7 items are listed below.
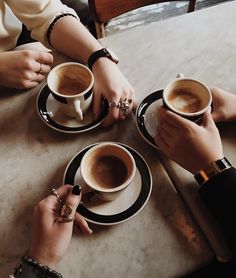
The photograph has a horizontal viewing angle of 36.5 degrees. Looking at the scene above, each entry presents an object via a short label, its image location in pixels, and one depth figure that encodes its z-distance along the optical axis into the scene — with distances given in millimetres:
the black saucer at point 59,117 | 902
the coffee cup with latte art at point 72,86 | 880
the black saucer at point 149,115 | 891
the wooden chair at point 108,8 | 1290
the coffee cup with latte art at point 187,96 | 867
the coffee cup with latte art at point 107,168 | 765
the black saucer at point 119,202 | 754
